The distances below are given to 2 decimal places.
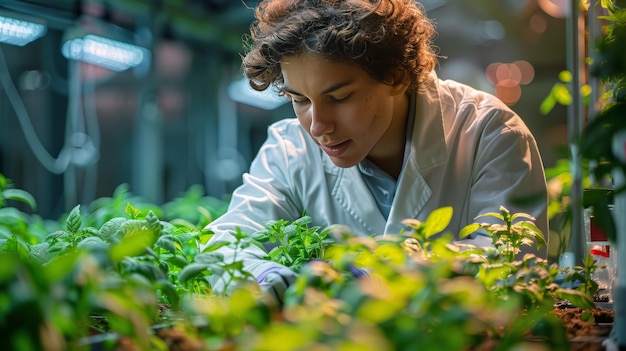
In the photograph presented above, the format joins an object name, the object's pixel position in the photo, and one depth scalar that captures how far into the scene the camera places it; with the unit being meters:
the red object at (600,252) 1.30
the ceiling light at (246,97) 5.12
